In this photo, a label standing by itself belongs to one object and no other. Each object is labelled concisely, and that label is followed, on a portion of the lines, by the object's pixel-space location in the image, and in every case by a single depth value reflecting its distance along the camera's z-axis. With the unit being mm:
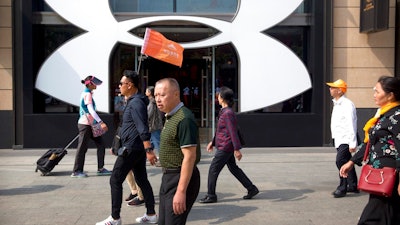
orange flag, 8938
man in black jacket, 5902
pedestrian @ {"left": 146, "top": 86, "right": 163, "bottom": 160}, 10359
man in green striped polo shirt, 4055
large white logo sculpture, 13133
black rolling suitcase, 9352
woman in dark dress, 4289
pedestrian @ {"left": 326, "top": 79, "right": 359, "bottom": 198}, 7570
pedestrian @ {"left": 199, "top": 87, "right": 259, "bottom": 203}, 7258
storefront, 13133
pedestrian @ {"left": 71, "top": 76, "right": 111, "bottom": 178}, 9164
